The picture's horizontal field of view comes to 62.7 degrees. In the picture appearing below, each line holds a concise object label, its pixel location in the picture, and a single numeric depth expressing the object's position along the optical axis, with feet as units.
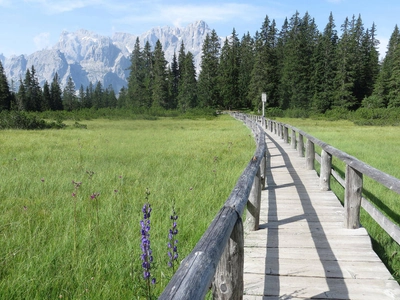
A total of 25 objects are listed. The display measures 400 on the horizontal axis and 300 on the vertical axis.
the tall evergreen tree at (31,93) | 227.61
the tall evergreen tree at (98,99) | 320.29
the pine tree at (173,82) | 234.99
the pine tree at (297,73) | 183.83
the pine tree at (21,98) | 219.20
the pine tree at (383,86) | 158.02
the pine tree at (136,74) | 233.76
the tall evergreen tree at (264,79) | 191.31
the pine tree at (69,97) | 307.95
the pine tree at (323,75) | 170.91
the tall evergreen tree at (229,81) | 215.31
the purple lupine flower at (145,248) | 6.75
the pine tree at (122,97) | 270.38
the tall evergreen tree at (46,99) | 241.78
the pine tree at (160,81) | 211.20
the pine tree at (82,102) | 308.42
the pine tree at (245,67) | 222.28
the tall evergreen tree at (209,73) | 210.38
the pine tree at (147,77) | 226.09
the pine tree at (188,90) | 205.57
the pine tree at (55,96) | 258.78
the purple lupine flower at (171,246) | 7.76
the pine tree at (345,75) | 164.04
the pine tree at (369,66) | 188.34
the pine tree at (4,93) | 195.31
